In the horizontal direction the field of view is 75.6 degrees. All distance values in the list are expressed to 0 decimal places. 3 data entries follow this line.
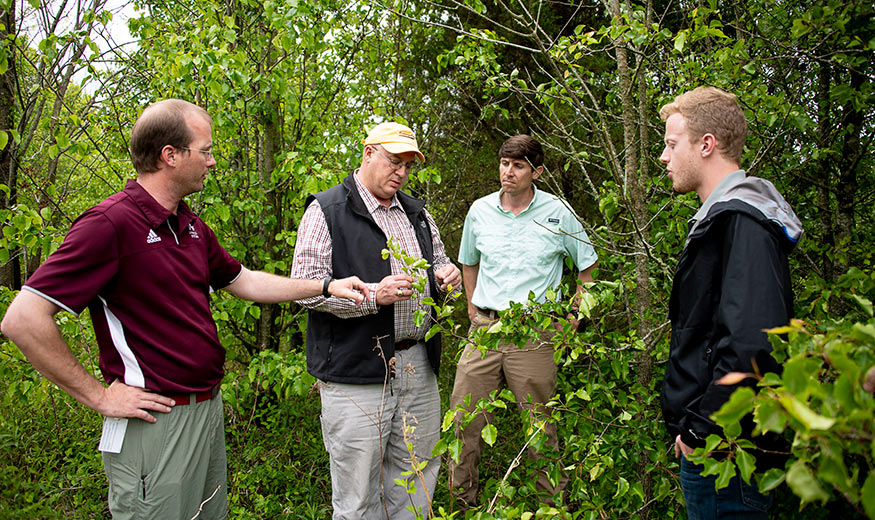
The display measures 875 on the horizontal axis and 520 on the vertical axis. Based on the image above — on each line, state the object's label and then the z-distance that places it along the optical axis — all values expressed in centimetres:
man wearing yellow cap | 259
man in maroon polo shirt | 183
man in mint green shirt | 343
